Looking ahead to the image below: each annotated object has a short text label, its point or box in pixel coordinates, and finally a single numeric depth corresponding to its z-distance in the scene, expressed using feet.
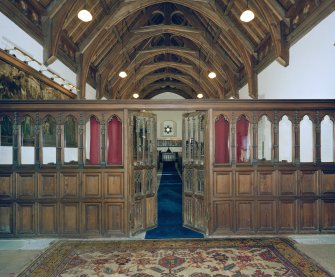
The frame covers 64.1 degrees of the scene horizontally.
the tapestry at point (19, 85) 14.14
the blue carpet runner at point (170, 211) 15.42
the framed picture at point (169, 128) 57.57
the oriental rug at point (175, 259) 10.81
